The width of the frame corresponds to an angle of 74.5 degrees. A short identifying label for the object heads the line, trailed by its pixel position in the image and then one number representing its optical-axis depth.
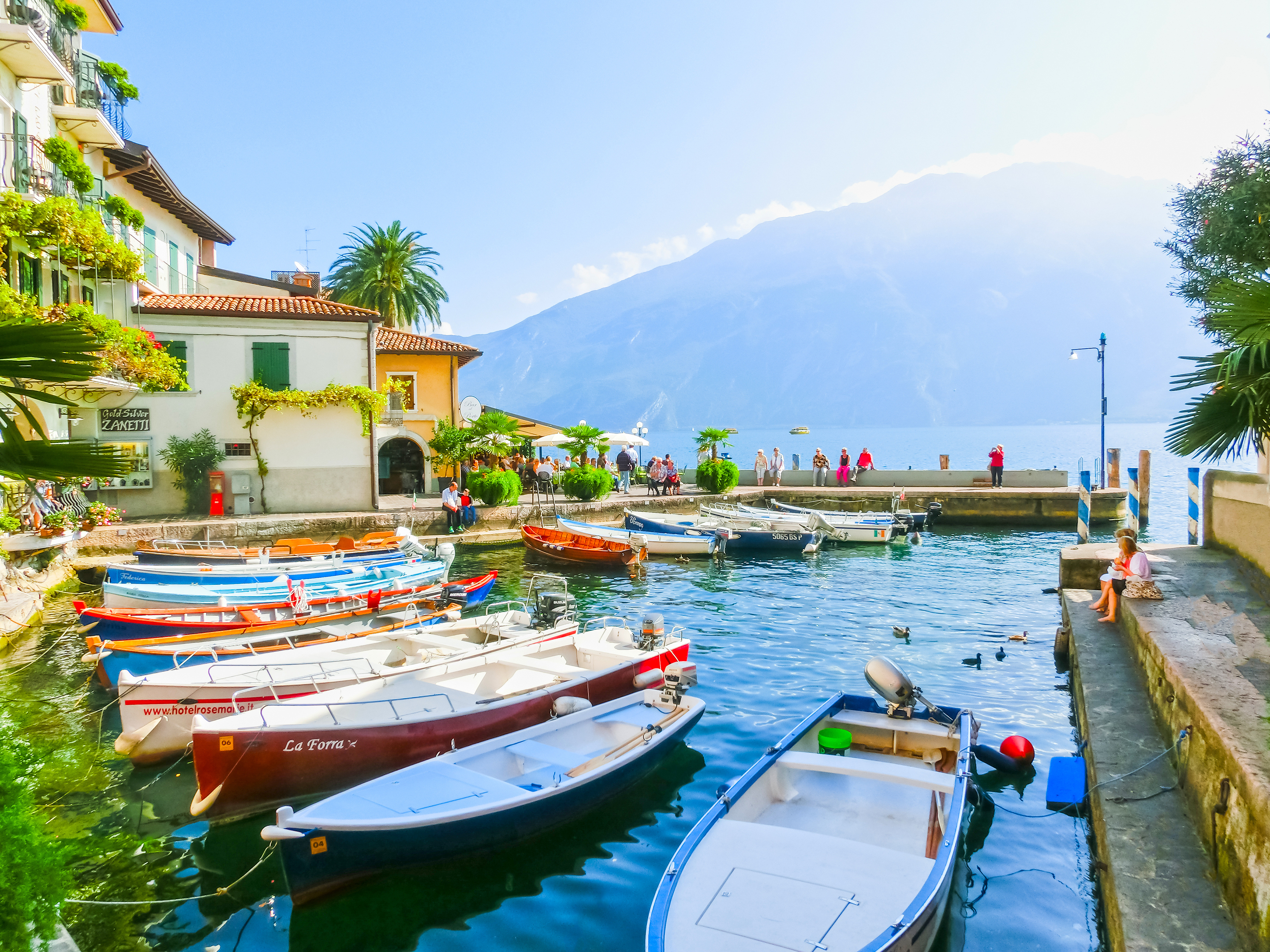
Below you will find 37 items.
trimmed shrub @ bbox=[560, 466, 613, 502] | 32.38
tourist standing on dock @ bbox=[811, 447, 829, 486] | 39.94
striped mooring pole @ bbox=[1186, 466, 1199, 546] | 18.92
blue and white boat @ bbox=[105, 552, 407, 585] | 17.53
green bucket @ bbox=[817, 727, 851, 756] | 8.92
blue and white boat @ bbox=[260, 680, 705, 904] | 6.94
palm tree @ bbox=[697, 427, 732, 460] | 34.97
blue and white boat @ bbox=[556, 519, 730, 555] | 27.11
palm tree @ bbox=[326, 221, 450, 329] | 51.09
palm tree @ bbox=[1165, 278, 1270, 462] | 6.41
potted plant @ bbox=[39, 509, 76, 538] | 20.56
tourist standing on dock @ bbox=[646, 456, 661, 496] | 36.12
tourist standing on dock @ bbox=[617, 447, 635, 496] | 37.66
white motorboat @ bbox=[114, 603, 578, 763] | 9.86
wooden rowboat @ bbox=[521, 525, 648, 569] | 24.45
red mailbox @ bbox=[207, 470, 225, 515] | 27.97
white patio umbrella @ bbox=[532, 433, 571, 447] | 35.16
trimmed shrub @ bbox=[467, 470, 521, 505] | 30.28
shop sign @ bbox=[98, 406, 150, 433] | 28.02
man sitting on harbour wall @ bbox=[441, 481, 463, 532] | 28.19
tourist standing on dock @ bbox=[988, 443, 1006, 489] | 36.78
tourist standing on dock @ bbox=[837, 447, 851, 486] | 39.44
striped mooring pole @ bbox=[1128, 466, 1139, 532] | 21.92
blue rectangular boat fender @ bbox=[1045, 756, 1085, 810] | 8.86
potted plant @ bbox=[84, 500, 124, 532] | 23.11
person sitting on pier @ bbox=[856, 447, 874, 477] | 39.47
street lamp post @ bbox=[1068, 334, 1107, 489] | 34.72
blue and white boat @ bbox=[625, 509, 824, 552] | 28.19
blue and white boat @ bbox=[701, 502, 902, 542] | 30.20
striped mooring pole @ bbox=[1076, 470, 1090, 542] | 24.64
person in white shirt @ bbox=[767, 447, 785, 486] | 39.28
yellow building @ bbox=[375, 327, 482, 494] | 38.16
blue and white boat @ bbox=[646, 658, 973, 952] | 5.46
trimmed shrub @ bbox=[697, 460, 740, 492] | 36.25
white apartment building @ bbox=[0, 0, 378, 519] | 24.77
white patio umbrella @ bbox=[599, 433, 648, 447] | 34.75
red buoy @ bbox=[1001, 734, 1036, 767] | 9.91
